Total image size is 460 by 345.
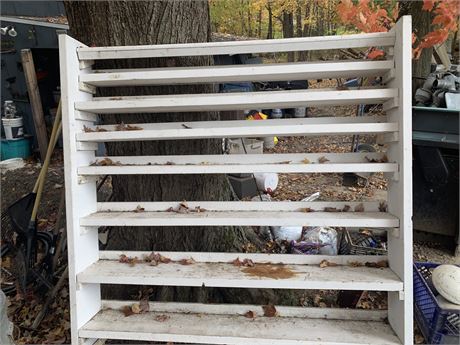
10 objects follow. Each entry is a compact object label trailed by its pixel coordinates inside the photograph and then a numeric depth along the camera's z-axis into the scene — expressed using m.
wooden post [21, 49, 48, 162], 6.11
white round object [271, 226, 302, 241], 3.05
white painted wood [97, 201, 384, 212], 1.77
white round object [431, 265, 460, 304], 2.20
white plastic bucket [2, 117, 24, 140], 7.74
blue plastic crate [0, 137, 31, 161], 7.69
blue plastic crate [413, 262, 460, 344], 2.21
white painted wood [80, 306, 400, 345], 1.58
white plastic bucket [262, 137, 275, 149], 8.06
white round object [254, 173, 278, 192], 4.88
